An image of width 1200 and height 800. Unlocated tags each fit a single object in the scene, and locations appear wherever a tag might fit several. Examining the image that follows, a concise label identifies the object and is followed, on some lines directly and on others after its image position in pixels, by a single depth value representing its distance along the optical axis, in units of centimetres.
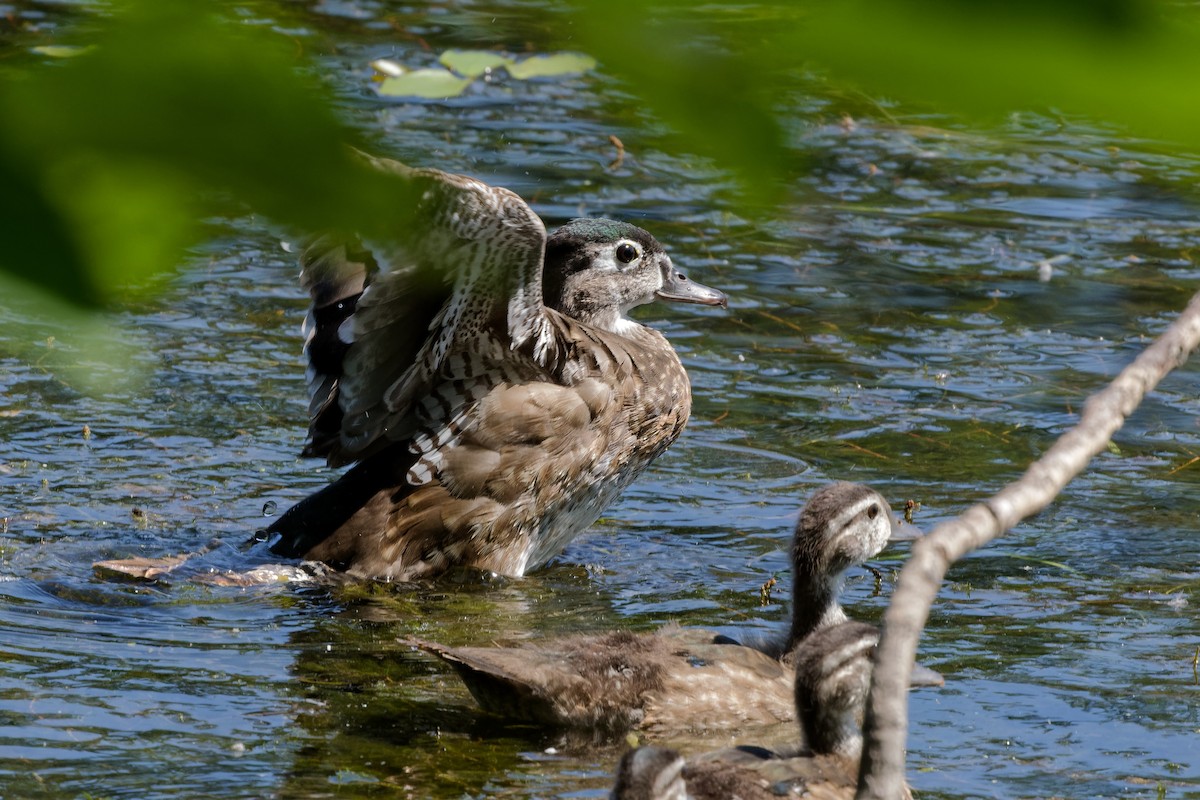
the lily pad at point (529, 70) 2563
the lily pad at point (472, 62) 2595
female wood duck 1263
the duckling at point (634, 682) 998
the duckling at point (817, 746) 845
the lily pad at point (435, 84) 2531
